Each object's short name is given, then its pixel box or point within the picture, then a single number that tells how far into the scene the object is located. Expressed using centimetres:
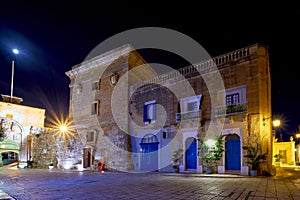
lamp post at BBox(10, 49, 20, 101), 2720
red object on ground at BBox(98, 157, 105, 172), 2044
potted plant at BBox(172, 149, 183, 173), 1736
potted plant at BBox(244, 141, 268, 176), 1345
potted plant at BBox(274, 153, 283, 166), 2758
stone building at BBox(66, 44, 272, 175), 1478
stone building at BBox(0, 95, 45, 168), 2823
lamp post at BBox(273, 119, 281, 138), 1503
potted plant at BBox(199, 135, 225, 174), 1536
